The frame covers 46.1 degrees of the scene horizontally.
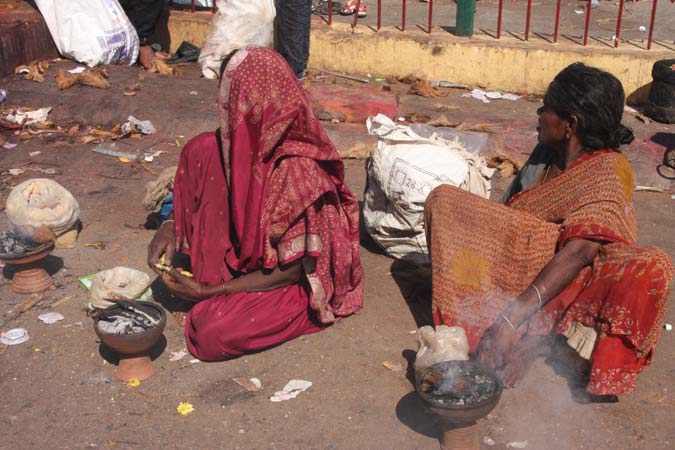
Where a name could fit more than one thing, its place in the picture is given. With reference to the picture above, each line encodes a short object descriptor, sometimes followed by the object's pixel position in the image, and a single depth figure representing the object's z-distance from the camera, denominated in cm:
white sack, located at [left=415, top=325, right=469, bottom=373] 336
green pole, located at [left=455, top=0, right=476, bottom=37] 762
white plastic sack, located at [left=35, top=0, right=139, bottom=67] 777
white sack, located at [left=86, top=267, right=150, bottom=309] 380
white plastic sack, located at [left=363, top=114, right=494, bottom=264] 452
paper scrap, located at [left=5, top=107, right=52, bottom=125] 696
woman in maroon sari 369
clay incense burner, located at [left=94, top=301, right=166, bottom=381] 349
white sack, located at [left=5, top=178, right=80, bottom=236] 463
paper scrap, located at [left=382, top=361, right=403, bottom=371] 380
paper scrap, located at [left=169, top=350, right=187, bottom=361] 387
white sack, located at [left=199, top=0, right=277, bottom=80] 759
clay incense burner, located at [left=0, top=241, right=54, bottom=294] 425
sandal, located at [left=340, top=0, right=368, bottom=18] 1042
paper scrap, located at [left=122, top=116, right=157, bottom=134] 677
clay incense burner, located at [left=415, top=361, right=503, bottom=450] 295
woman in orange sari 335
